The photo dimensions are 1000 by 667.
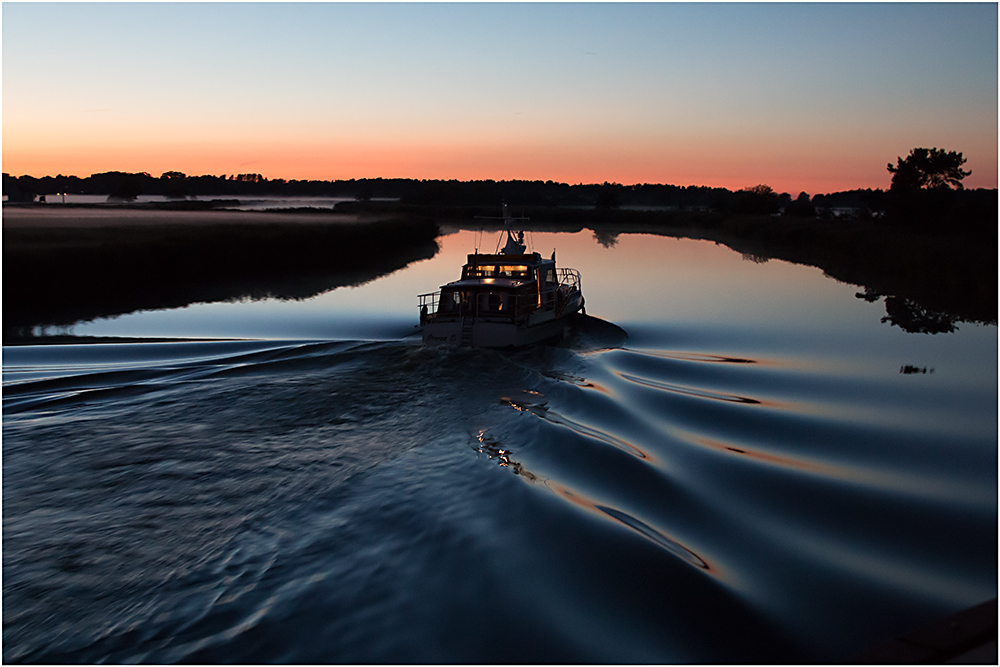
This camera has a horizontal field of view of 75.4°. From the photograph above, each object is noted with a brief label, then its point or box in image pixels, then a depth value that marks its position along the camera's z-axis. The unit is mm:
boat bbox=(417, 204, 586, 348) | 21422
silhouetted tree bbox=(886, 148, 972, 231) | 58406
